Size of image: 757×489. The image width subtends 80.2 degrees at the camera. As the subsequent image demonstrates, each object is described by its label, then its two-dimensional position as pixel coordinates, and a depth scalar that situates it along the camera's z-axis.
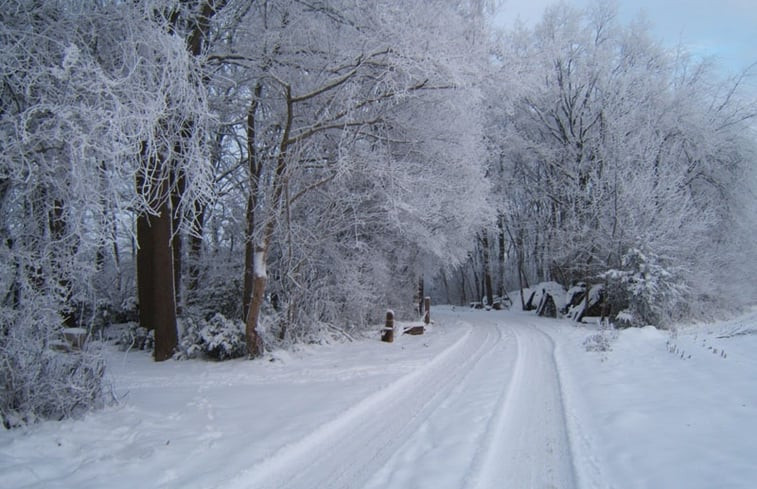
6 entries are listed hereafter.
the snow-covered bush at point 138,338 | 10.41
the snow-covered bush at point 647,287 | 13.33
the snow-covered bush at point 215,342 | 8.97
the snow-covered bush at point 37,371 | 4.43
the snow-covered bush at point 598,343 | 9.41
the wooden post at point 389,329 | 11.30
